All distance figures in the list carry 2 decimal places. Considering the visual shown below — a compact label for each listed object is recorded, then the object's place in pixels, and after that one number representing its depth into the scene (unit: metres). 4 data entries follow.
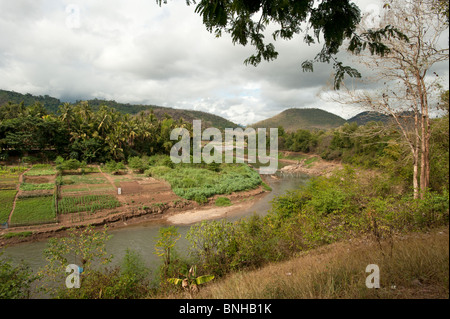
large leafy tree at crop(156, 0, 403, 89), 3.20
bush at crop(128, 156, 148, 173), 31.81
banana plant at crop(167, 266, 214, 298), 6.00
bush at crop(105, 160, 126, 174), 29.89
